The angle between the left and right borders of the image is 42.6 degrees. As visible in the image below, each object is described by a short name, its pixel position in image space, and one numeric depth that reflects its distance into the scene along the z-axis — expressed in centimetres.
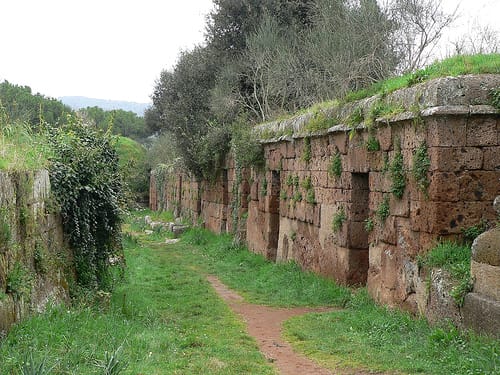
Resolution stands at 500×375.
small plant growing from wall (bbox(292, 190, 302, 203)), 1325
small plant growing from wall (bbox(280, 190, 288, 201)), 1438
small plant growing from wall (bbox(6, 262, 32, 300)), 622
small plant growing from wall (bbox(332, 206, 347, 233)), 1079
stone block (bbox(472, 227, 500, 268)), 652
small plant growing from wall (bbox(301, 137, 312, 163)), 1266
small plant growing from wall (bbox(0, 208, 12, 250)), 607
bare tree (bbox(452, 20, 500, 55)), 1162
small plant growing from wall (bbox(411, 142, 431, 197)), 805
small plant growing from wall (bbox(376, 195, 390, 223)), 929
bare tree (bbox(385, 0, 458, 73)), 1400
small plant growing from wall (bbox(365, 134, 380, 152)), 950
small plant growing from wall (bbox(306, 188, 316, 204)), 1243
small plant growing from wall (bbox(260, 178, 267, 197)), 1586
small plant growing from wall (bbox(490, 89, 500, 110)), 764
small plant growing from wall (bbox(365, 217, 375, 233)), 992
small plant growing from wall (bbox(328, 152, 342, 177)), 1107
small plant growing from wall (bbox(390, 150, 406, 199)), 874
